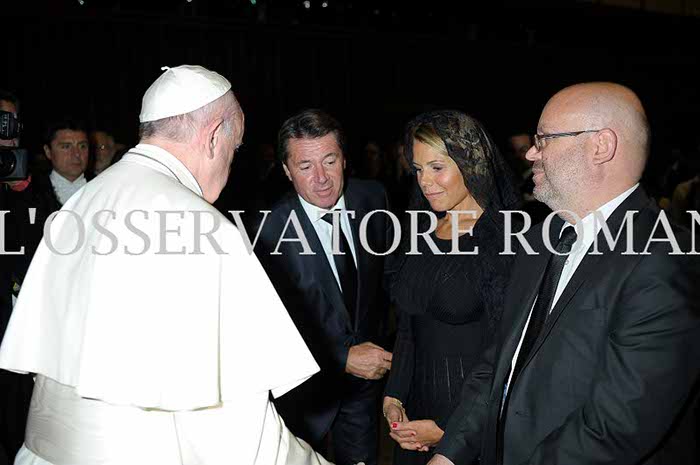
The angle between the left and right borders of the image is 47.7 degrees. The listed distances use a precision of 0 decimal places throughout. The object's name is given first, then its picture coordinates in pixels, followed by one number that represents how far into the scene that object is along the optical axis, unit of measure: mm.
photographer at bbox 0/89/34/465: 3676
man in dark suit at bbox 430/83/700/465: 1761
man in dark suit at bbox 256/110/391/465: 3314
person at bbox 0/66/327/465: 1832
